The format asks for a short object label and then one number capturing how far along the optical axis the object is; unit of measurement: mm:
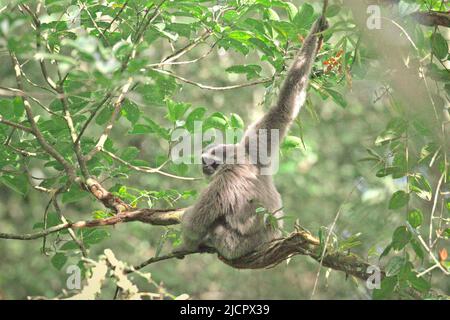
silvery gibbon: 4672
